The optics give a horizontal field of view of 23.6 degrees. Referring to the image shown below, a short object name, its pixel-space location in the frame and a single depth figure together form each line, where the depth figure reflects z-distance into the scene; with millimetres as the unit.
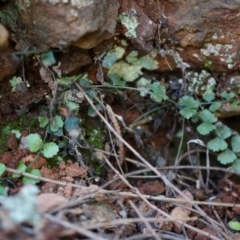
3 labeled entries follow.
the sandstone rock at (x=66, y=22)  469
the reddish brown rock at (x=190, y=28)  528
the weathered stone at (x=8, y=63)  501
